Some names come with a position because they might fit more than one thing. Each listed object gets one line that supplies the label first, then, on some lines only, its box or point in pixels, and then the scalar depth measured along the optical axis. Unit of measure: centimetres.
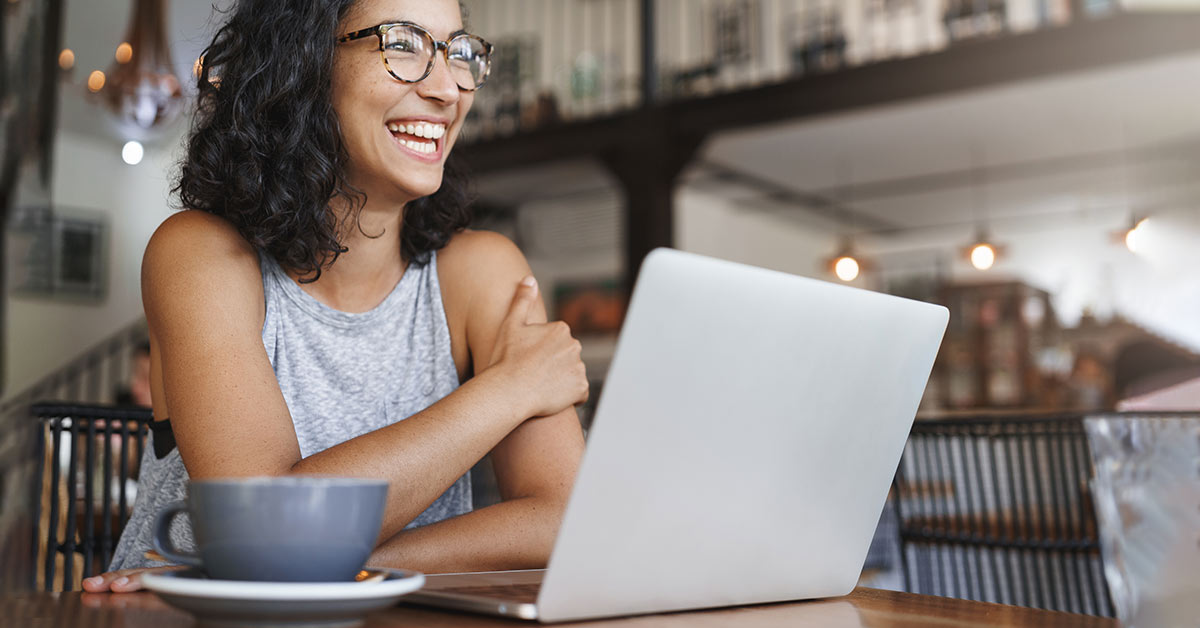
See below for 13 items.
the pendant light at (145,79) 283
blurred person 436
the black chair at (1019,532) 123
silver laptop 49
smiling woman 83
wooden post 605
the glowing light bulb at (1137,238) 561
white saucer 44
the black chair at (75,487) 106
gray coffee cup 47
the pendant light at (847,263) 649
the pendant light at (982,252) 613
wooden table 53
